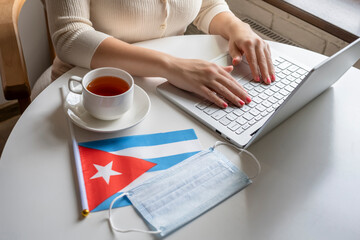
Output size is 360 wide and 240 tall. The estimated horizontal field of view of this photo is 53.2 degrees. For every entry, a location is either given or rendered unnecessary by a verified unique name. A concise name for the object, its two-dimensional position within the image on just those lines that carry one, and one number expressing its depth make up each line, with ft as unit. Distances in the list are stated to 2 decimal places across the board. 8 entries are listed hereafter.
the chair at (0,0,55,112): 3.22
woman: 2.89
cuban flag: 2.15
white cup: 2.40
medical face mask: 2.03
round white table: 1.98
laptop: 2.37
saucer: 2.51
